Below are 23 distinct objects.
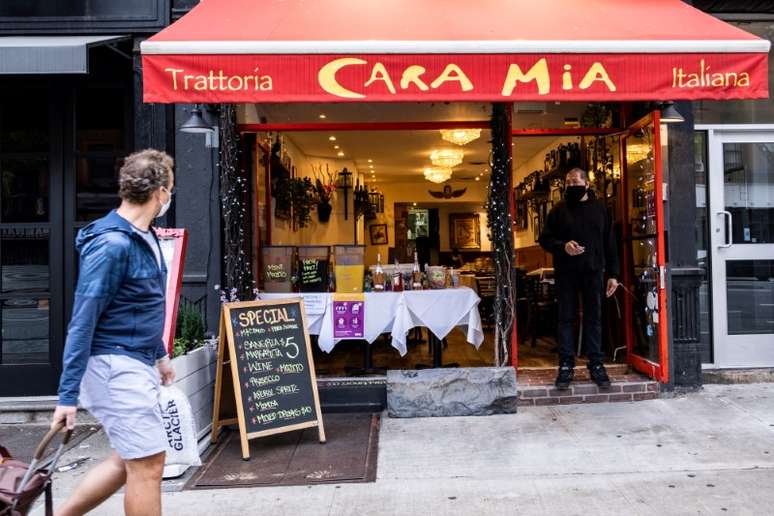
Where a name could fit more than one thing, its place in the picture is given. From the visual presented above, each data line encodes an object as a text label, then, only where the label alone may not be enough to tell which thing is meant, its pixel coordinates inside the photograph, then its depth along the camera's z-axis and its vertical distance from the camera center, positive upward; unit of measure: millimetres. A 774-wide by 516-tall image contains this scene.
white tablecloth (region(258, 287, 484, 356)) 5895 -435
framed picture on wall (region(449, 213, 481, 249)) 16469 +865
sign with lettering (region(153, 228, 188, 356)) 4621 -2
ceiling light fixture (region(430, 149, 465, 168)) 10078 +1664
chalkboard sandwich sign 4652 -757
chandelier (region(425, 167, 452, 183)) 11625 +1627
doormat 4145 -1326
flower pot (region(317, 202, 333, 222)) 9844 +818
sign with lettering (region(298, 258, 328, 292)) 6164 -96
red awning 4453 +1349
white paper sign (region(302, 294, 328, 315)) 5926 -339
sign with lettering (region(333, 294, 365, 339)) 5883 -454
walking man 2615 -327
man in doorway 5695 -24
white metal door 6242 +142
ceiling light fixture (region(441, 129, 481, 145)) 7631 +1513
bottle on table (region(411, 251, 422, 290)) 6102 -137
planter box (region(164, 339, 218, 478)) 4539 -835
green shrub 5008 -480
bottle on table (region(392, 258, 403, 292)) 6062 -160
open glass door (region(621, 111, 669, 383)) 5621 +90
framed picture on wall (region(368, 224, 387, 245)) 14078 +675
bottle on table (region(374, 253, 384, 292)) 6066 -139
